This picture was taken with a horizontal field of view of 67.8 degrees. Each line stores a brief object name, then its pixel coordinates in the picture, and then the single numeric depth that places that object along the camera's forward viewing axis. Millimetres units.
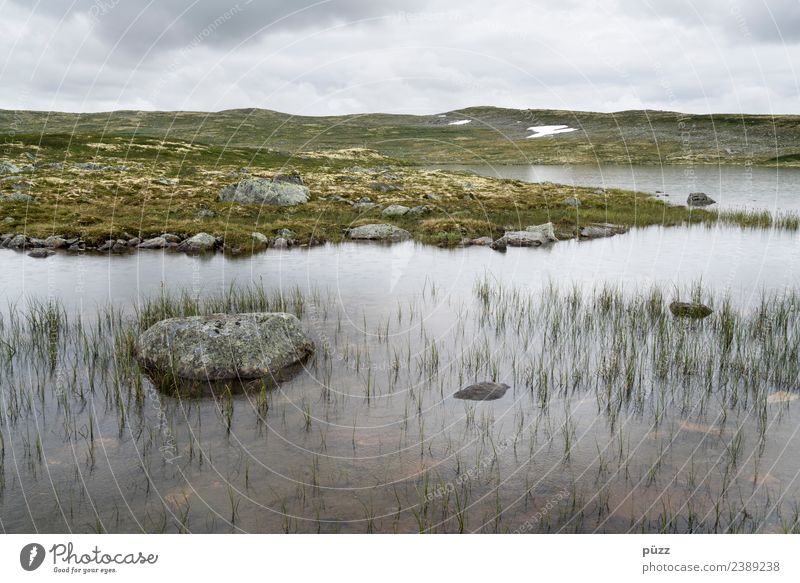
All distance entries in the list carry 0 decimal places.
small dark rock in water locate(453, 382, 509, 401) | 11156
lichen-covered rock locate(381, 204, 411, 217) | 41372
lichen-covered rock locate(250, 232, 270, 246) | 31016
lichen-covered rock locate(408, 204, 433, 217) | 41559
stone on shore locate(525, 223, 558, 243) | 32222
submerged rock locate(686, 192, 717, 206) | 49750
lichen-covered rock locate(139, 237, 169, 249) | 30641
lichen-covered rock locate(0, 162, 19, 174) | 59062
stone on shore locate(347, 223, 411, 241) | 33531
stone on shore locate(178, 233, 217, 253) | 29578
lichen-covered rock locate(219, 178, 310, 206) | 45344
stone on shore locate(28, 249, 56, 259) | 27178
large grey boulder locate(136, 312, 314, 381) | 11836
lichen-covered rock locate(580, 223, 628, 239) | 34984
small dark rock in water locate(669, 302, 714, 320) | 16109
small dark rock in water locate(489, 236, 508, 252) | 30297
